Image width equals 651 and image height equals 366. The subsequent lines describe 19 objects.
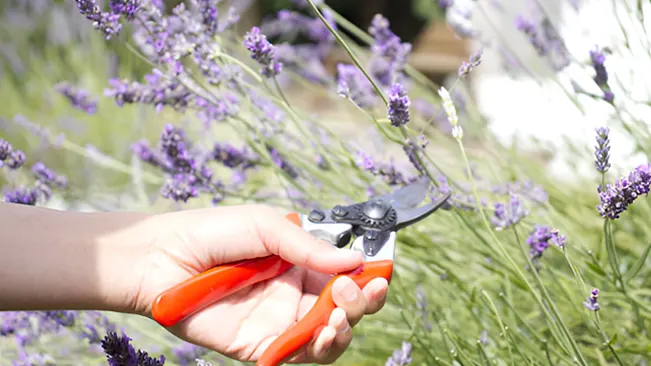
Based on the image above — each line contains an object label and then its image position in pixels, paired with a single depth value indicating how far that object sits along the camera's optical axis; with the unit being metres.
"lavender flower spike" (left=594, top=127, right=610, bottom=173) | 0.87
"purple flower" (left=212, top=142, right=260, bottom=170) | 1.43
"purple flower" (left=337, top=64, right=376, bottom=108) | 1.45
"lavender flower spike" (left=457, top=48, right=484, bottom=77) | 1.08
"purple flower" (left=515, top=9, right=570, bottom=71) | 1.48
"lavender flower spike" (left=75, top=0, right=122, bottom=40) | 1.10
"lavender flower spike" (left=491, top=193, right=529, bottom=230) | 1.12
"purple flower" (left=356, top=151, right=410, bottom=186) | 1.20
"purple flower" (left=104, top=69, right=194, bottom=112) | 1.30
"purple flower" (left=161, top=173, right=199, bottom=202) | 1.28
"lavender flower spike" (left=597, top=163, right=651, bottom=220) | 0.83
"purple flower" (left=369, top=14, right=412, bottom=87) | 1.46
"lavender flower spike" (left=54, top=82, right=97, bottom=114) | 1.58
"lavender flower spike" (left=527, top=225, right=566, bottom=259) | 1.09
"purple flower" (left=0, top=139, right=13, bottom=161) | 1.24
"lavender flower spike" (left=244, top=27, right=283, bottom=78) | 1.12
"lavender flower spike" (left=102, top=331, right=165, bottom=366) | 0.88
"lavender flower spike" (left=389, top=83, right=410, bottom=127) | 0.97
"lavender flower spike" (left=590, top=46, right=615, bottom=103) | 1.13
